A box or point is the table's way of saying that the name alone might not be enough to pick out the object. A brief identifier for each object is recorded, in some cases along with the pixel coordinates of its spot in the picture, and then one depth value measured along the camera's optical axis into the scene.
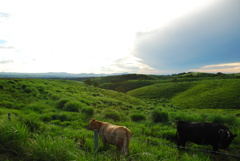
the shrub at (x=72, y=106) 13.41
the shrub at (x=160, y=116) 11.32
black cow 6.10
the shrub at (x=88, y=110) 12.52
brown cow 5.09
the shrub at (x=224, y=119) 10.05
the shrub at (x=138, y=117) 12.18
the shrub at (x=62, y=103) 14.38
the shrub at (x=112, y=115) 12.01
